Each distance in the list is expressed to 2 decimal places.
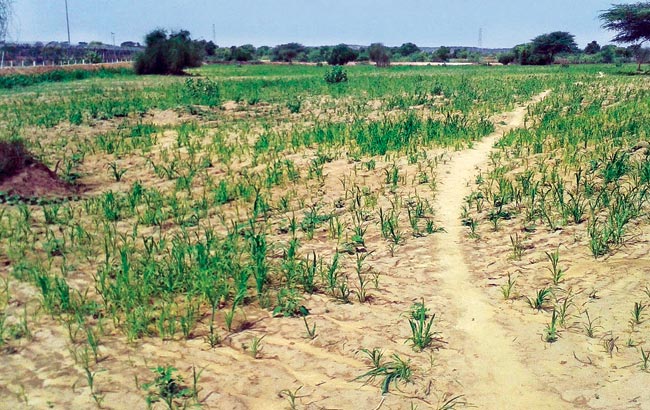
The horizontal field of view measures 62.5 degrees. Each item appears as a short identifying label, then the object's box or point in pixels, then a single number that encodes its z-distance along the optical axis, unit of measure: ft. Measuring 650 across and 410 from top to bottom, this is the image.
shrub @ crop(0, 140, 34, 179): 25.38
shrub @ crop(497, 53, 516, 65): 263.62
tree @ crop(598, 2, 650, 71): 122.42
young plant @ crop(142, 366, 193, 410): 10.78
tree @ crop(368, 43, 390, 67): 255.43
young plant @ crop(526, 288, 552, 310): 14.05
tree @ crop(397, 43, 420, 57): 457.68
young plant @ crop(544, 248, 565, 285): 15.11
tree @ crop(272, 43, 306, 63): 369.30
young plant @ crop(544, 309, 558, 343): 12.51
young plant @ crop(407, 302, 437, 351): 12.53
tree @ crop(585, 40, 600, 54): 391.45
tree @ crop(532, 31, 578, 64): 249.75
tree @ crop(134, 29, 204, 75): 136.15
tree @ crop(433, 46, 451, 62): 344.28
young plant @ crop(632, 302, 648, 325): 12.73
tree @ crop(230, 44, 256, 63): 302.66
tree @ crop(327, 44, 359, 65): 276.62
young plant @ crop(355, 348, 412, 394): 11.32
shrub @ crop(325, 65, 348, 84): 90.07
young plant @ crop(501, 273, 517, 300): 14.69
